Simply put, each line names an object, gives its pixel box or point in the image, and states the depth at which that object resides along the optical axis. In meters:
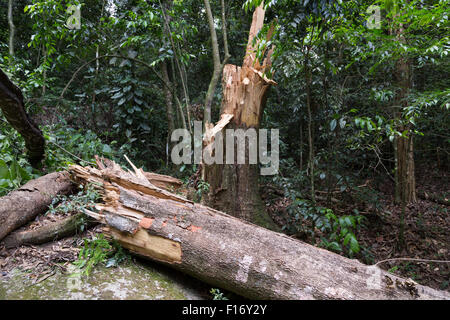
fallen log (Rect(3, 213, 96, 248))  2.56
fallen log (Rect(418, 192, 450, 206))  5.06
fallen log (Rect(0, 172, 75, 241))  2.60
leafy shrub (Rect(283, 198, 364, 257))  2.60
